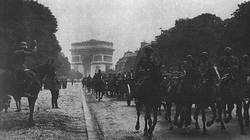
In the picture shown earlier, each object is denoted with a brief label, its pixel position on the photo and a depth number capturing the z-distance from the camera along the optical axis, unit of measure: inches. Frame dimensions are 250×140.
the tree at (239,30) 1665.5
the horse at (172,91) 667.8
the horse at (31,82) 627.5
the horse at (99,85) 1453.0
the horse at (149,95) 551.4
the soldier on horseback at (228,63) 628.7
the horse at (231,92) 613.0
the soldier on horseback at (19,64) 628.7
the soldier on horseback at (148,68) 548.7
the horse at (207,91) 626.5
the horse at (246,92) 659.3
